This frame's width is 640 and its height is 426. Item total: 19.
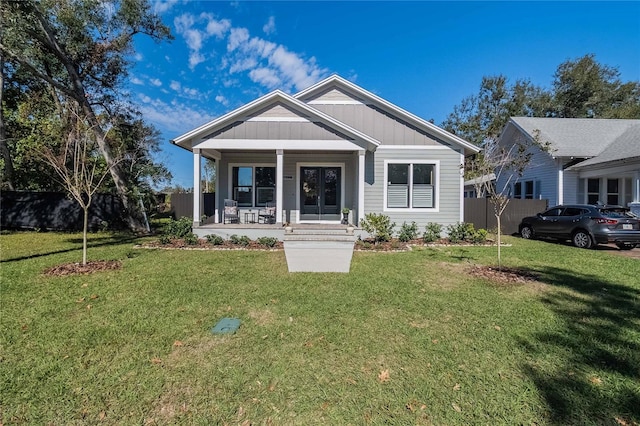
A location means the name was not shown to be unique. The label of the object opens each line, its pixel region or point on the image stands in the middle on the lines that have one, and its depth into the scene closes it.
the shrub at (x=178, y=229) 10.24
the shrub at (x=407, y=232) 10.74
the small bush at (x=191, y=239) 9.82
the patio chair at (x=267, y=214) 11.89
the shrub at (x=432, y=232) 10.80
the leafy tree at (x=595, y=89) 31.17
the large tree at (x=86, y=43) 11.52
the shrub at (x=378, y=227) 10.06
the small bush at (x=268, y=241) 9.68
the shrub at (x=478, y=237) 10.70
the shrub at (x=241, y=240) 9.84
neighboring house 14.18
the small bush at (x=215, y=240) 9.95
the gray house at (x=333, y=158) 10.68
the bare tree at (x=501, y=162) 7.02
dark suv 9.70
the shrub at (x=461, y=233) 10.84
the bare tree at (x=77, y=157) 6.79
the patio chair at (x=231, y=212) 11.52
